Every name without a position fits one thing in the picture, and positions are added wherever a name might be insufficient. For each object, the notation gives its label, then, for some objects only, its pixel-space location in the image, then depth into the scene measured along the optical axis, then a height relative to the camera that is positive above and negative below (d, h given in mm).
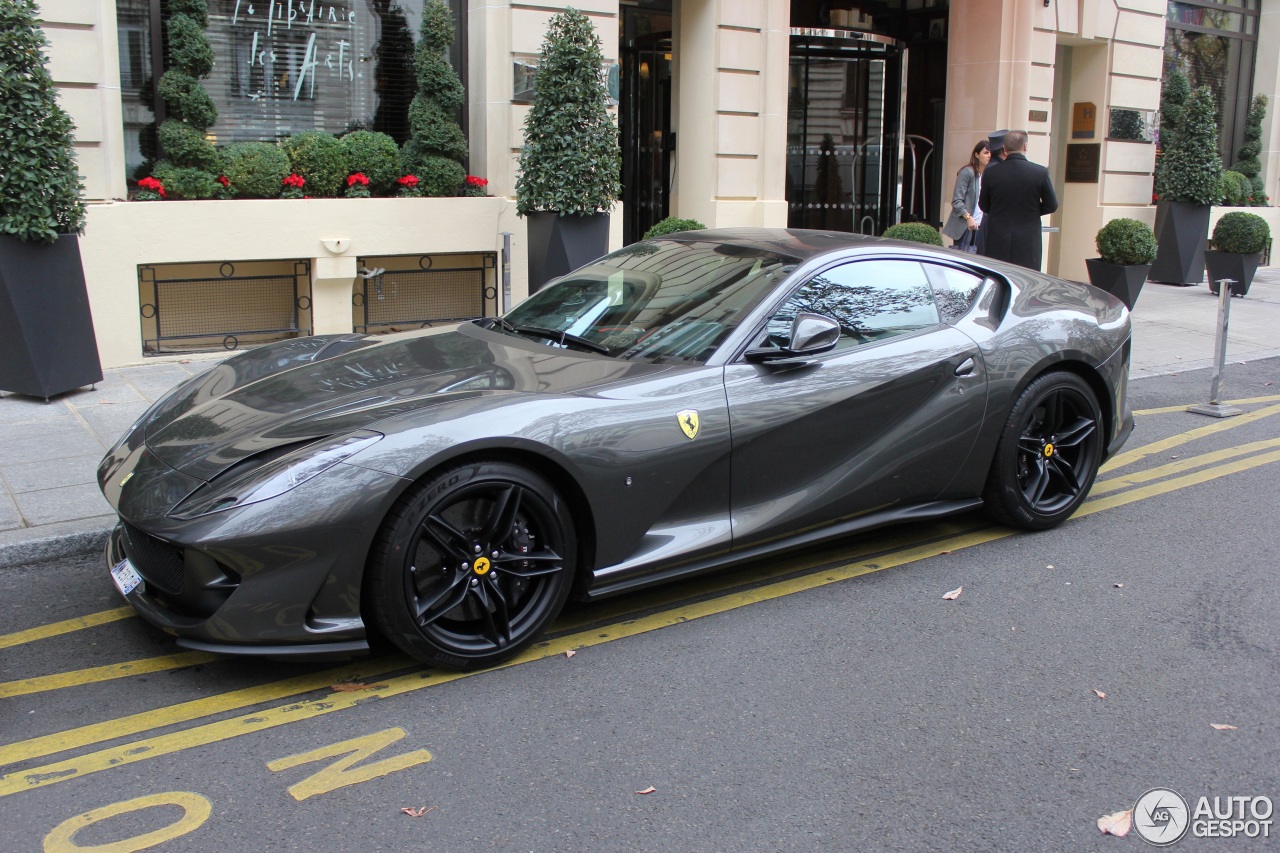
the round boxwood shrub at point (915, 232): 11805 -312
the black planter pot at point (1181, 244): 16047 -565
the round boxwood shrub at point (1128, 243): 13258 -461
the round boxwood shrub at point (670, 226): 11039 -246
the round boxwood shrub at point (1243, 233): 14625 -381
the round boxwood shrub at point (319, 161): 10352 +311
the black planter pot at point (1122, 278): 13258 -852
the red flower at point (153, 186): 9562 +86
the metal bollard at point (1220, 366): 8477 -1170
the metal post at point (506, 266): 10195 -575
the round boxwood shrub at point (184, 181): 9617 +126
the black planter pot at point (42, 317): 7707 -777
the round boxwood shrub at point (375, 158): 10562 +349
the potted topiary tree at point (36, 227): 7598 -195
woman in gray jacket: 12195 +44
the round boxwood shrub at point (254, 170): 9961 +227
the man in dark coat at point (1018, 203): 10148 -19
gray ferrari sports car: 3820 -882
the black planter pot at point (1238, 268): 14938 -826
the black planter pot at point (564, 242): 9914 -355
